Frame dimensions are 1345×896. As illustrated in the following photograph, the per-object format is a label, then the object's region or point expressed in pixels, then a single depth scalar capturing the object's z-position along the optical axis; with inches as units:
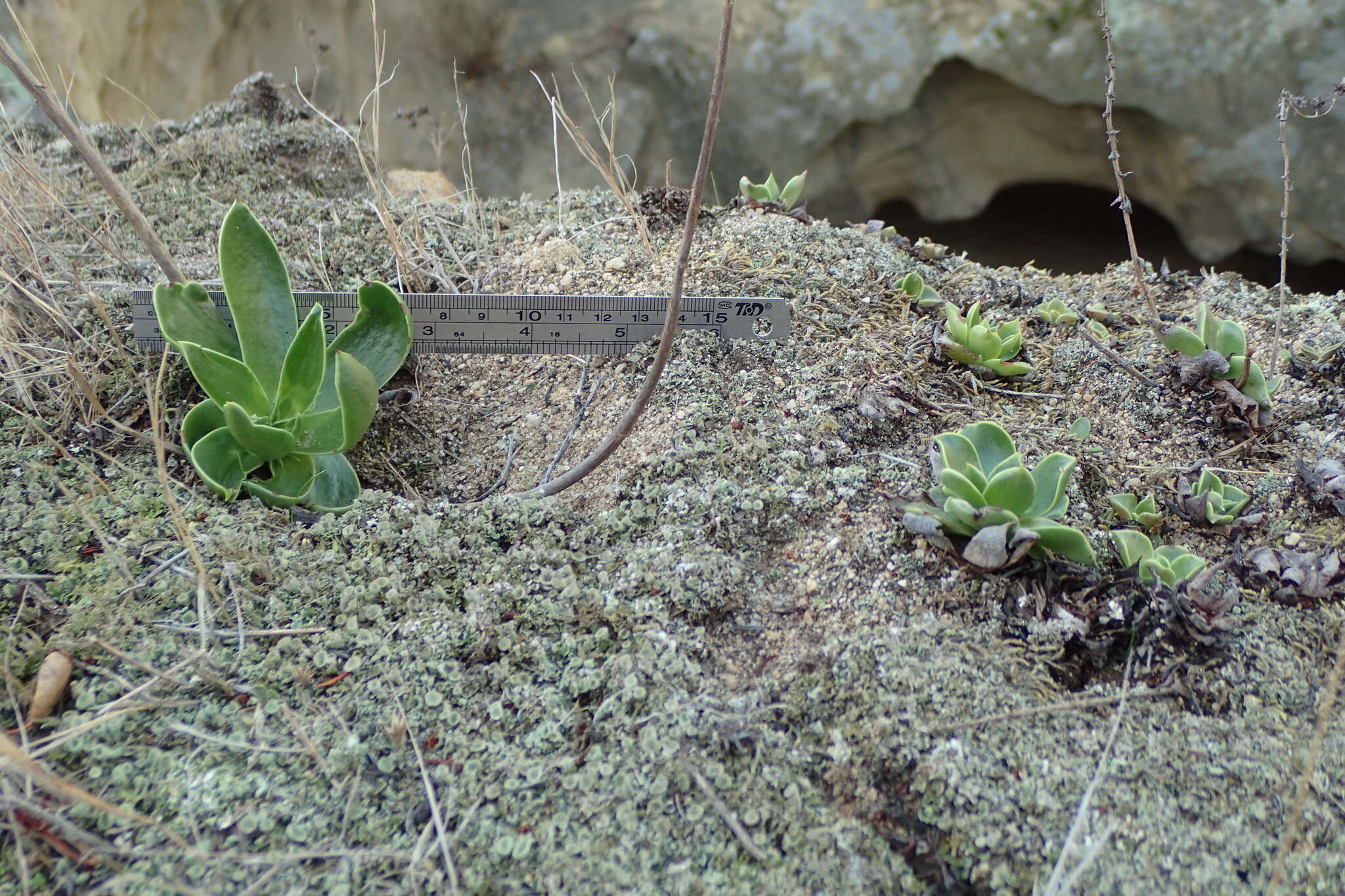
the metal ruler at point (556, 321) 20.9
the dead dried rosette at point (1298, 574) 18.5
